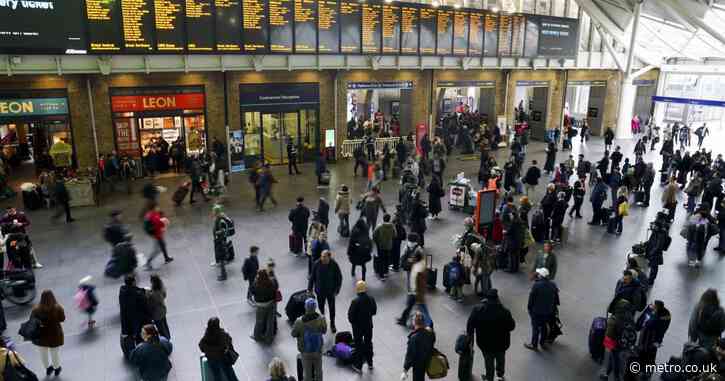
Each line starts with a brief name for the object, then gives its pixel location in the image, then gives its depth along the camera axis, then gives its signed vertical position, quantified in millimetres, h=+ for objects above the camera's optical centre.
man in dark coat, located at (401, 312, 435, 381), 6484 -3088
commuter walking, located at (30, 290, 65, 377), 7160 -3200
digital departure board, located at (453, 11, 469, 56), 23438 +2765
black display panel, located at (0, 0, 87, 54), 14477 +1808
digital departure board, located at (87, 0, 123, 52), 15820 +2036
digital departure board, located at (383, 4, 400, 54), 21438 +2695
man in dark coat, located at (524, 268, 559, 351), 7746 -3004
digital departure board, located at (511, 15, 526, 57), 25516 +2941
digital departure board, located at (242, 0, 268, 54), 18375 +2436
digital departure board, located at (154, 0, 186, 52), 16906 +2190
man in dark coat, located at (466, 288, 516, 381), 6855 -3019
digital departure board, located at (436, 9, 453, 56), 22938 +2702
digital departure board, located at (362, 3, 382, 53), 20938 +2678
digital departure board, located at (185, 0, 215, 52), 17453 +2223
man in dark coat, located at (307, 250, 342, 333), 8242 -2879
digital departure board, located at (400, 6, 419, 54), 21969 +2717
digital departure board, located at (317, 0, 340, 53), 19859 +2554
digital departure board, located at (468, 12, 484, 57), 24000 +2759
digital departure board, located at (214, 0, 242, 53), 17922 +2318
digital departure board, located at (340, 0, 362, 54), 20422 +2638
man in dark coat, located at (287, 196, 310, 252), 11734 -2772
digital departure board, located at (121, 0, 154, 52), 16375 +2118
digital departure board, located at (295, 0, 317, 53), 19375 +2505
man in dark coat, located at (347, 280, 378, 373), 7277 -3180
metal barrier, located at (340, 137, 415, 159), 24016 -2358
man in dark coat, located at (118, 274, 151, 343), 7402 -3029
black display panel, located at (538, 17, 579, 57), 26859 +3040
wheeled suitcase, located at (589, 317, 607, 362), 7812 -3571
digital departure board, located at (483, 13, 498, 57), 24453 +2786
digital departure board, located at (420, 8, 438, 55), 22453 +2738
